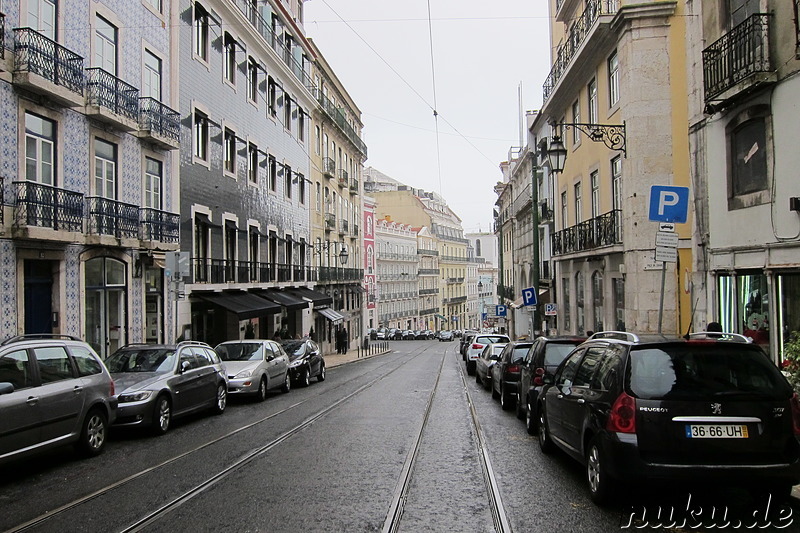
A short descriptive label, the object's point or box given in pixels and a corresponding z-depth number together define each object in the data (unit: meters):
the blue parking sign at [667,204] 10.00
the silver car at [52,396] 7.84
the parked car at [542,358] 11.96
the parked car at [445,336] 77.91
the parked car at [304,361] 20.93
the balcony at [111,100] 17.03
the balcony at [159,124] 19.80
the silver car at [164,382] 10.98
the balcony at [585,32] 19.30
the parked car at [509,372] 14.27
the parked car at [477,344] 26.48
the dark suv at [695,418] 5.89
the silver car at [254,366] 16.08
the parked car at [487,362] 19.74
